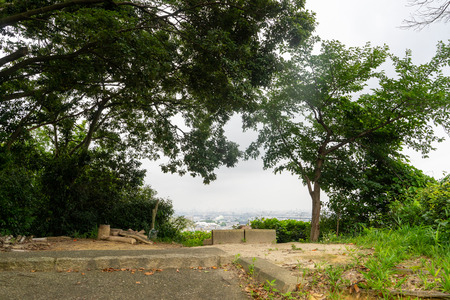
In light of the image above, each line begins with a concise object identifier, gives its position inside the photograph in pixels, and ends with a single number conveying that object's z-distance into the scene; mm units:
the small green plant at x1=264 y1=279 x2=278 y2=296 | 3590
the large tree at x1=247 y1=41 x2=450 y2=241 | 11969
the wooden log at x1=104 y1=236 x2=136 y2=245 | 10242
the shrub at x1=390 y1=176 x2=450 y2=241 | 4652
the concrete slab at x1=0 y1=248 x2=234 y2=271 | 4426
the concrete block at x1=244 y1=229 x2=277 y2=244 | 9734
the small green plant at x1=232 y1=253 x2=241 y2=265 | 5032
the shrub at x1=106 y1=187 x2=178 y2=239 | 13461
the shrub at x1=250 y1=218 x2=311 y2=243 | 14312
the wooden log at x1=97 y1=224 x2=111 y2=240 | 10711
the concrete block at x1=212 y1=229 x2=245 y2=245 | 9516
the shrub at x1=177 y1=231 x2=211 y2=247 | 12402
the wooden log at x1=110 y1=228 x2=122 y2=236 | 11119
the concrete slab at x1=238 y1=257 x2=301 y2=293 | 3558
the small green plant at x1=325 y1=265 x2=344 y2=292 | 3474
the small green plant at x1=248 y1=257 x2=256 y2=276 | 4340
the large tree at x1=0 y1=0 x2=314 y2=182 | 8641
